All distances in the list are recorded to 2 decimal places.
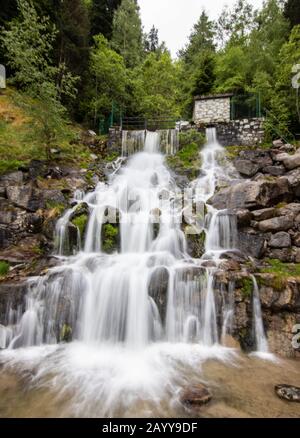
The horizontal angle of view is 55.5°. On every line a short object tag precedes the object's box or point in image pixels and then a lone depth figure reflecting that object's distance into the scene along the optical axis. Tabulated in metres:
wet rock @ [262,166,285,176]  10.83
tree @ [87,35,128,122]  18.31
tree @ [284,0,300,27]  21.62
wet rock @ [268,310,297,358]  5.87
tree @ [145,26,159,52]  43.59
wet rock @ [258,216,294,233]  8.23
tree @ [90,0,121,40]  22.91
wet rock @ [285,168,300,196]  9.36
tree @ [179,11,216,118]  21.03
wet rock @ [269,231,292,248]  7.88
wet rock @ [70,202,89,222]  9.66
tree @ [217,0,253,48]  28.69
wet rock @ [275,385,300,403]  4.24
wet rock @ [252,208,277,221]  8.63
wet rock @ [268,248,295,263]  7.62
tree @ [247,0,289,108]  17.34
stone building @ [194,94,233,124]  17.27
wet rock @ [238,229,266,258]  7.97
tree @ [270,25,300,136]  13.97
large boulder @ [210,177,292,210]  9.05
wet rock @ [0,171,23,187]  10.59
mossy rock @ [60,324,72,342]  6.32
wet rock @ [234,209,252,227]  8.59
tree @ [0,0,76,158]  11.44
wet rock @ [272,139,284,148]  13.60
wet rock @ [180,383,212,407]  4.15
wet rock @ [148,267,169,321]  6.62
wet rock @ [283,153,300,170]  10.58
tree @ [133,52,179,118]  20.73
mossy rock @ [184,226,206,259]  8.47
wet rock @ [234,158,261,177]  11.56
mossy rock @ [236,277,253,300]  6.31
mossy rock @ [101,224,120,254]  9.16
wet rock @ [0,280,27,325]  6.37
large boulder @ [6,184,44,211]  9.88
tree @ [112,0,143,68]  26.19
